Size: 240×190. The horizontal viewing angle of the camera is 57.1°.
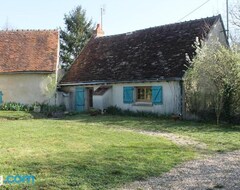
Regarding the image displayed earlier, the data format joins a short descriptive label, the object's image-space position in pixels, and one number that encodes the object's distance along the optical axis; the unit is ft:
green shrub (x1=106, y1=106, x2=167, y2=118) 41.64
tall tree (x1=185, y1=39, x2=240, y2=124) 34.10
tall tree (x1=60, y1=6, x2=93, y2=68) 81.39
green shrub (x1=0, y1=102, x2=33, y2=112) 50.03
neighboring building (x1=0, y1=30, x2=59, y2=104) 52.31
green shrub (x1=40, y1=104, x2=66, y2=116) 48.08
